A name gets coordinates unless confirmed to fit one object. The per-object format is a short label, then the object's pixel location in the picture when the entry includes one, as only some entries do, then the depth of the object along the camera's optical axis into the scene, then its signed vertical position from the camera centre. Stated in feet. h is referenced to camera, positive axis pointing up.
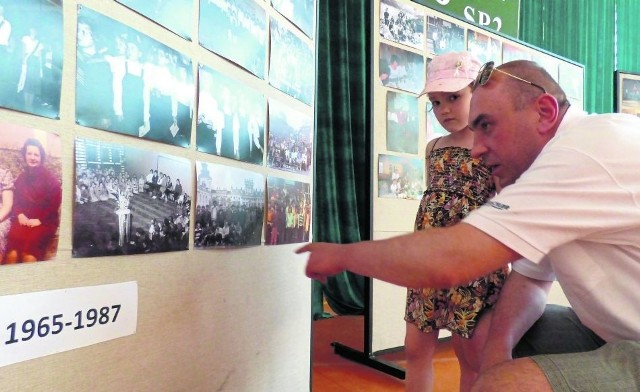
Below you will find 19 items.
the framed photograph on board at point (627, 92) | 9.85 +2.37
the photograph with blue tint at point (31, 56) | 1.85 +0.59
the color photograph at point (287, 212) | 3.75 -0.09
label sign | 1.91 -0.54
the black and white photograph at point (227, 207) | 2.99 -0.04
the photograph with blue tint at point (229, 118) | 2.96 +0.56
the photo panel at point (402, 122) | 6.30 +1.09
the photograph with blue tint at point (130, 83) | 2.20 +0.61
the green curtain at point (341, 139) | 8.18 +1.12
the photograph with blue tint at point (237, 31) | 3.00 +1.16
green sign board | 8.22 +3.51
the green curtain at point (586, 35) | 12.25 +4.49
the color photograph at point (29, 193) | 1.88 +0.02
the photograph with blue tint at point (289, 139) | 3.75 +0.53
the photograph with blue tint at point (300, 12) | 3.83 +1.63
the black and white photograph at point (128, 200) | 2.20 +0.00
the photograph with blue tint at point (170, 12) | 2.50 +1.05
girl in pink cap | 4.22 -0.07
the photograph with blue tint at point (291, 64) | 3.74 +1.17
